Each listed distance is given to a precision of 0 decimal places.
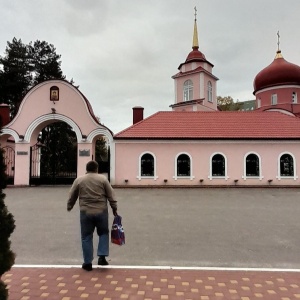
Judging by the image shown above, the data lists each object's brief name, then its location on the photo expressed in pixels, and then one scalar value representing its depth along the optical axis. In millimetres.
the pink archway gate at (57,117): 20672
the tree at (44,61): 41969
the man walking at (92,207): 5219
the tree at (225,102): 50262
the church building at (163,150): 20781
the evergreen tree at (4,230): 3407
